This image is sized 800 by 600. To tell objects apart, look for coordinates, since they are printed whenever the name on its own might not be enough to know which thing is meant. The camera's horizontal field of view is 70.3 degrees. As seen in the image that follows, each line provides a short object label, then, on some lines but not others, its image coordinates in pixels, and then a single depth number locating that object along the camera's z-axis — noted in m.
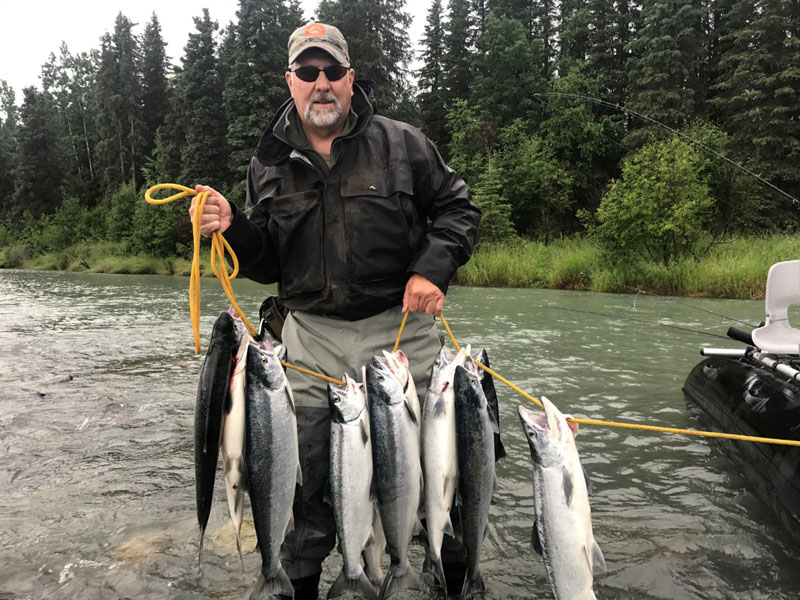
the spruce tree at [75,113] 58.64
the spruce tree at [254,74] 39.38
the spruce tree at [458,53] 42.88
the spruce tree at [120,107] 55.03
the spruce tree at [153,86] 57.13
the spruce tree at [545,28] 43.00
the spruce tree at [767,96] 29.48
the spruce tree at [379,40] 38.69
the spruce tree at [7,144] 61.18
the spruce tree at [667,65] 33.47
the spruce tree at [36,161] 55.81
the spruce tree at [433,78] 42.88
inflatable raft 3.53
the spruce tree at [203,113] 43.22
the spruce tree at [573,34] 39.72
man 2.81
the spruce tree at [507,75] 39.00
